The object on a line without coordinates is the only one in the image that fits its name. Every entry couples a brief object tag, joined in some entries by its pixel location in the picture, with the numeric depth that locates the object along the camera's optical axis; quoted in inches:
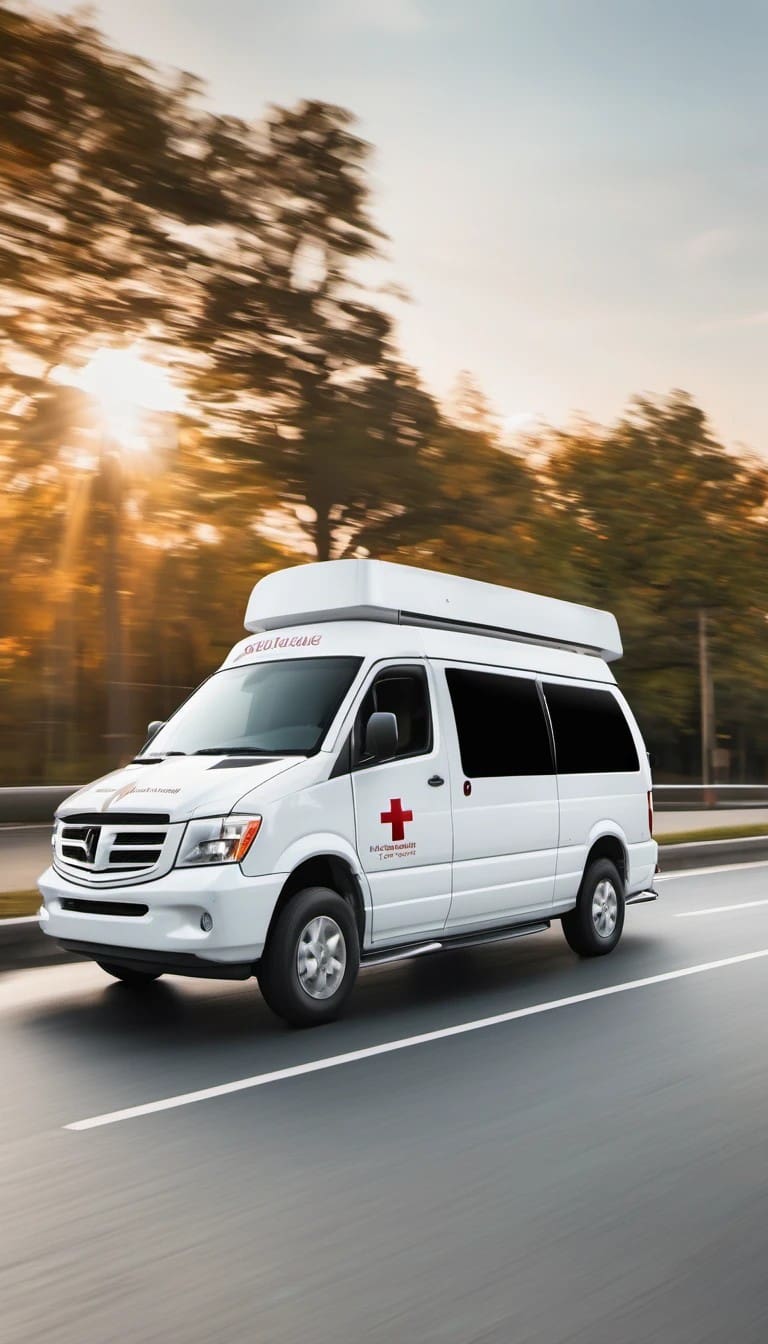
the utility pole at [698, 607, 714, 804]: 1518.2
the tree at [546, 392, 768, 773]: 1546.5
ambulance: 278.8
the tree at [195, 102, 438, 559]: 802.8
